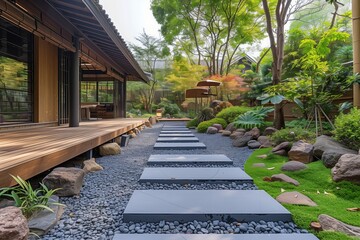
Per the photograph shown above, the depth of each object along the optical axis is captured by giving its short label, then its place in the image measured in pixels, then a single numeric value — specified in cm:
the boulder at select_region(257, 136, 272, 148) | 518
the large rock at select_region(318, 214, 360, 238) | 172
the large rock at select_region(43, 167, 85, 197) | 239
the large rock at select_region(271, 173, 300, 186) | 282
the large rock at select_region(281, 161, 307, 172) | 325
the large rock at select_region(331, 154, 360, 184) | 258
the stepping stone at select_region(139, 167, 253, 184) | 287
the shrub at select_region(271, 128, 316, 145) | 450
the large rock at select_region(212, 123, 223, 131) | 844
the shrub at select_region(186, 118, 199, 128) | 1073
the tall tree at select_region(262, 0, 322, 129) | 608
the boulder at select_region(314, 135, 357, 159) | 332
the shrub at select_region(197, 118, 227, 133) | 877
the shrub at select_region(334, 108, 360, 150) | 344
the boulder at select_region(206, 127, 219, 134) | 822
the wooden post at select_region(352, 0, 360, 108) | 434
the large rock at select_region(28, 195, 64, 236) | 170
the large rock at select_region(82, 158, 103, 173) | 344
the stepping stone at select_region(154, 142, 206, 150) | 531
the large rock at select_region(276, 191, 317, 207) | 222
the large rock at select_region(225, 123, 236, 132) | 764
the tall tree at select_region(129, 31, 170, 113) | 2109
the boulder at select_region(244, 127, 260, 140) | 590
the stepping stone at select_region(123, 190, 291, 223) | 191
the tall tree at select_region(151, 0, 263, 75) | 1275
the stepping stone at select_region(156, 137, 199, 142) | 637
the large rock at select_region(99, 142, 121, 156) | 471
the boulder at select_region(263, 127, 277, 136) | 585
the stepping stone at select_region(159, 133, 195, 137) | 745
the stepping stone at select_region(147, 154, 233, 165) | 384
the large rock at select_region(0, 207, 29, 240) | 137
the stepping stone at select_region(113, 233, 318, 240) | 164
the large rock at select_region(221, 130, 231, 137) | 742
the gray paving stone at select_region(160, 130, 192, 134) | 838
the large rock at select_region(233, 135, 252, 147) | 572
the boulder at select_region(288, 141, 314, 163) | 361
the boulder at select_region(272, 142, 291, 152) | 422
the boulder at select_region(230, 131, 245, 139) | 655
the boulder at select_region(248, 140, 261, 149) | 529
